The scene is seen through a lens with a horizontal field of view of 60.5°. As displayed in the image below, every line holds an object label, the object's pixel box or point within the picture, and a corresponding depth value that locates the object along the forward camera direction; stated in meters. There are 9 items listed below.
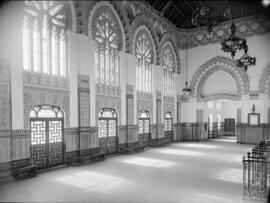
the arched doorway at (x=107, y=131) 10.32
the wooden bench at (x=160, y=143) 13.86
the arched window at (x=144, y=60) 13.09
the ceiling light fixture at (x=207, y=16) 6.27
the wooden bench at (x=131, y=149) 11.16
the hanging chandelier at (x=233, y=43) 7.37
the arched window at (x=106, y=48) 10.27
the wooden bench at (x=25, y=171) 6.61
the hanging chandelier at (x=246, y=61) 9.22
